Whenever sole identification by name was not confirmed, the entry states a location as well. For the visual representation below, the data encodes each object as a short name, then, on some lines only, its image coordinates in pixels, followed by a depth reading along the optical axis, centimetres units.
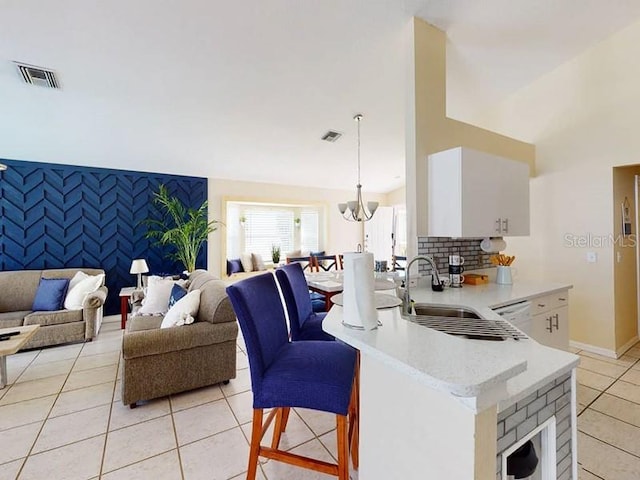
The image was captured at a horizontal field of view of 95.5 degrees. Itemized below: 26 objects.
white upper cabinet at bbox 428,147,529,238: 236
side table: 412
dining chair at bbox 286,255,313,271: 505
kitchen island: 73
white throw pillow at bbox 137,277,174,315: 333
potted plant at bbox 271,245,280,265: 622
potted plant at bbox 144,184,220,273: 470
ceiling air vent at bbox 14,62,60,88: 244
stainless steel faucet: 149
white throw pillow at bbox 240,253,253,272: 582
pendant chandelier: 359
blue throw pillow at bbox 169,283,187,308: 308
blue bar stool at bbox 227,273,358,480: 134
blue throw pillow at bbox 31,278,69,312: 359
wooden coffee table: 245
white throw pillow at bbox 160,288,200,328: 251
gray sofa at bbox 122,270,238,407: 227
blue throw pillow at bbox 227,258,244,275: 559
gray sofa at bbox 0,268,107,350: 339
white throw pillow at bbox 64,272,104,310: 363
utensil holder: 266
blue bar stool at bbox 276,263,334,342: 203
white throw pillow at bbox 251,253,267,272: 589
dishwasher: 201
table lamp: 434
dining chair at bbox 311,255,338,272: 473
